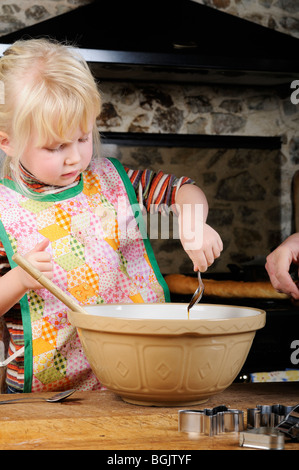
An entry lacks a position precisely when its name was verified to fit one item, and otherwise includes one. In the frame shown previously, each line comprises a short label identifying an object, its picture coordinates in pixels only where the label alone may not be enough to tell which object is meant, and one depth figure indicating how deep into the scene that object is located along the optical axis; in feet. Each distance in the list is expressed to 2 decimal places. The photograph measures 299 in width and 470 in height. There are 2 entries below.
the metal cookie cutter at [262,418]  2.56
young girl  3.72
